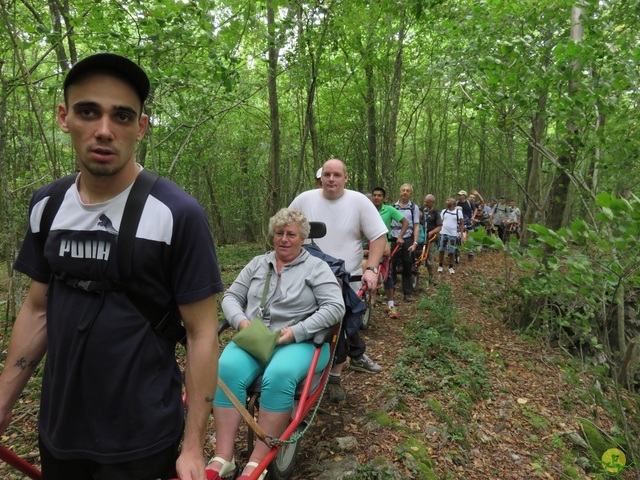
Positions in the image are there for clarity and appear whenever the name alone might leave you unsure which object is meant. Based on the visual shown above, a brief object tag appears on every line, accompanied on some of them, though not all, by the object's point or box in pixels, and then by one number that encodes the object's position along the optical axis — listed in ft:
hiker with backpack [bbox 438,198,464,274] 34.78
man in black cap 4.25
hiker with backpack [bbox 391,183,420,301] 25.70
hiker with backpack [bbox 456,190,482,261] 41.19
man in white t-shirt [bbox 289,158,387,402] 13.09
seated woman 8.34
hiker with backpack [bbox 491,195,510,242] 48.26
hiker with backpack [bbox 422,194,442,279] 31.73
